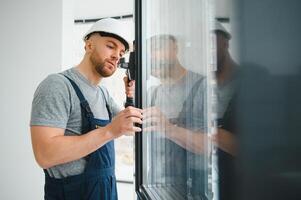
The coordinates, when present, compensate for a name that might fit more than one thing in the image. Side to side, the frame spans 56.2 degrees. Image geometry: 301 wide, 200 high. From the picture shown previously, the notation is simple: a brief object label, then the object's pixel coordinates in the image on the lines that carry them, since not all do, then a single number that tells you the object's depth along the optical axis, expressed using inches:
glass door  20.3
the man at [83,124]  42.2
